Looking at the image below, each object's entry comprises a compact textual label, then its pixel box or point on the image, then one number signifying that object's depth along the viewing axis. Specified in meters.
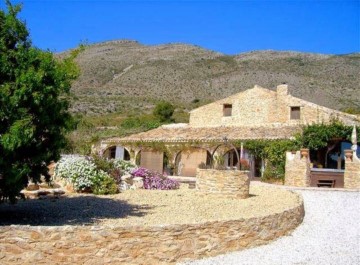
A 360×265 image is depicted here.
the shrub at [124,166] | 16.42
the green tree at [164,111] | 49.41
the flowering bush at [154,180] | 16.17
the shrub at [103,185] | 13.93
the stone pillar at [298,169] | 20.78
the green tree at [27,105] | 7.95
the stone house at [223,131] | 26.70
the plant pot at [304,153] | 20.66
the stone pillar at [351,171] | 20.05
